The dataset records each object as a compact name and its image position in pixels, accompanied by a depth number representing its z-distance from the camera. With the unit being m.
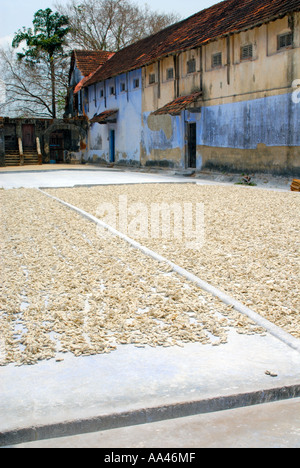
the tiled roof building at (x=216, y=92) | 16.98
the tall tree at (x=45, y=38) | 43.91
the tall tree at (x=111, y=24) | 44.50
